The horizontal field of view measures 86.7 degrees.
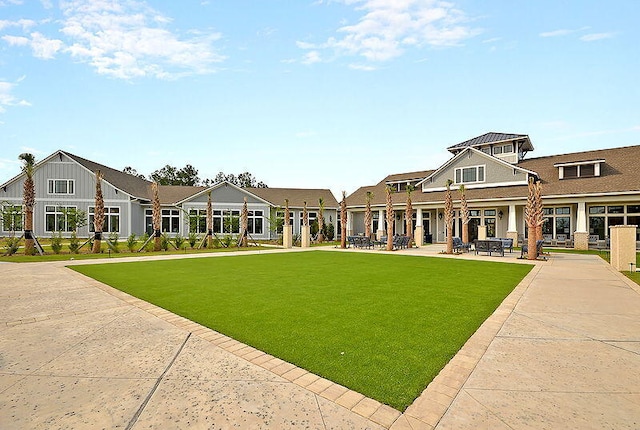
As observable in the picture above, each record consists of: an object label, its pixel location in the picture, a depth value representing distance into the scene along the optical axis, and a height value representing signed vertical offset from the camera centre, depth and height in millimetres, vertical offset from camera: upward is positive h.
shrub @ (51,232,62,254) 18358 -1502
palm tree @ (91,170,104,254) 19094 +78
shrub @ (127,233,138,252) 19906 -1526
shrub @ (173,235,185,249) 22375 -1708
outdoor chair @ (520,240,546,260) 16119 -1827
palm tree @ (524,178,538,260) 15961 -404
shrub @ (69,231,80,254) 18425 -1544
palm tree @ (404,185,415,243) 24688 -33
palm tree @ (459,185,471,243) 20269 +102
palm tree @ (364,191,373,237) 24375 -278
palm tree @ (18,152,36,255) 17562 +1160
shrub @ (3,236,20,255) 17031 -1400
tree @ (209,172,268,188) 74750 +8049
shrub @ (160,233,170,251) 21862 -1682
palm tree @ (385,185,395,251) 21977 -404
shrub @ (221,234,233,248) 24984 -1894
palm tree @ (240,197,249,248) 25941 -1012
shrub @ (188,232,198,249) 23125 -1596
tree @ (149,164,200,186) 69344 +8734
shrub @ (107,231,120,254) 19312 -1651
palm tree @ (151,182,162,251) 21797 +392
